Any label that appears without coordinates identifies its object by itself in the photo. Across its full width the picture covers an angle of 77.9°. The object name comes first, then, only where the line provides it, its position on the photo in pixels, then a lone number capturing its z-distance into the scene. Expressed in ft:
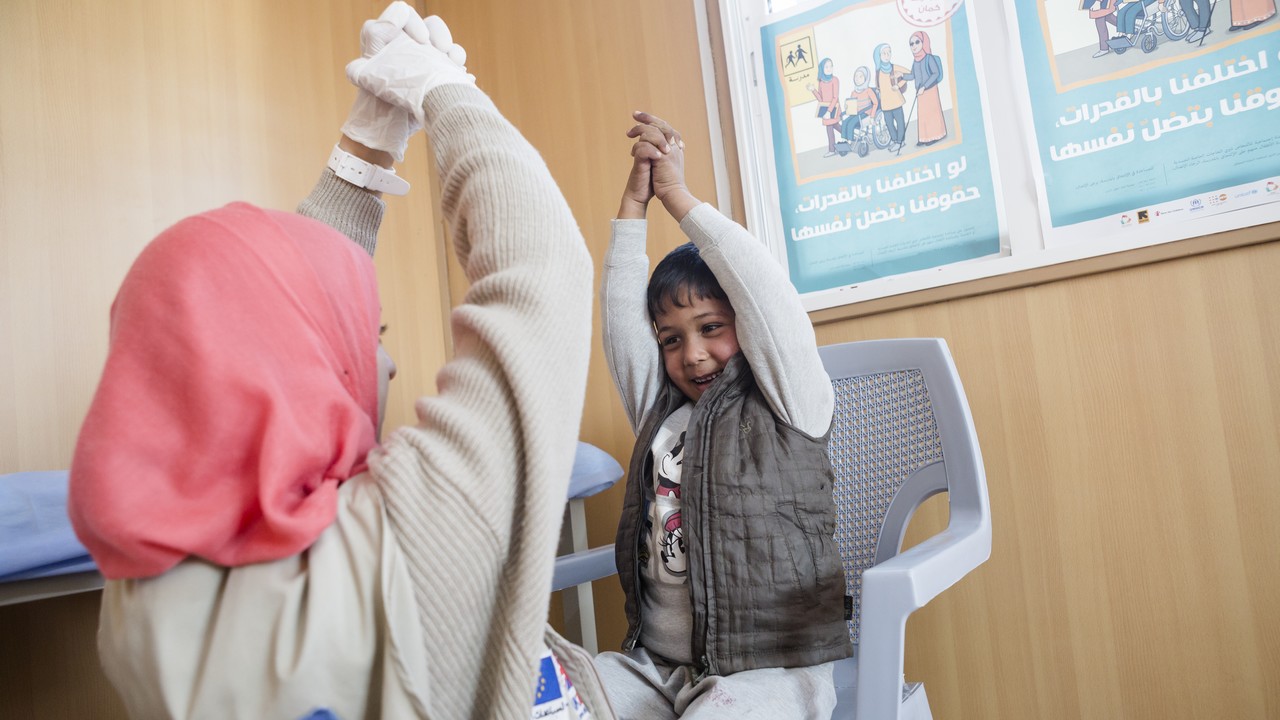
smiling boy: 3.01
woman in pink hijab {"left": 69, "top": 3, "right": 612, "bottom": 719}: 1.39
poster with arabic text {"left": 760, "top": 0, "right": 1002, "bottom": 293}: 4.57
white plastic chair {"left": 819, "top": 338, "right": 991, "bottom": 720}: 3.03
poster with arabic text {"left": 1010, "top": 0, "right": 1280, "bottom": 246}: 3.82
